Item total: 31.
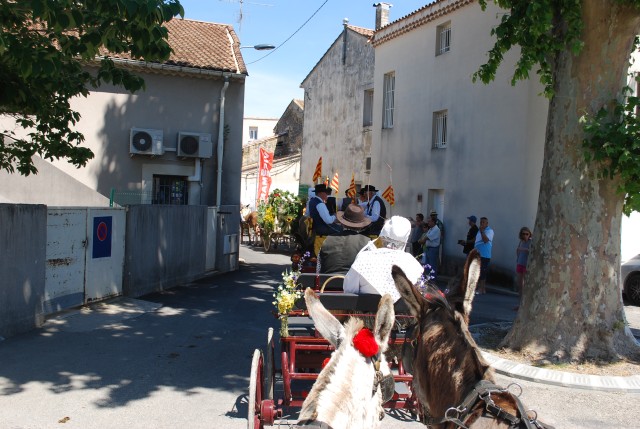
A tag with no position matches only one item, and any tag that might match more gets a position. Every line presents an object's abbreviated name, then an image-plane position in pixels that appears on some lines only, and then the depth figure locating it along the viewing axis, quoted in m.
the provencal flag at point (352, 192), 18.83
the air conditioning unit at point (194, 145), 18.30
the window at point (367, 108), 27.52
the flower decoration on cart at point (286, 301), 5.73
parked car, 14.41
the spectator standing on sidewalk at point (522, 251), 13.44
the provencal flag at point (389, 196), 20.70
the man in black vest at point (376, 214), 11.06
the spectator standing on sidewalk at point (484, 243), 14.92
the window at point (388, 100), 23.64
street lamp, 20.88
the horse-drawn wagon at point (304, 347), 4.87
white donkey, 2.37
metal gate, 10.02
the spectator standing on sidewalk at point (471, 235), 16.45
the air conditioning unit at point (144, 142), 17.97
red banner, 28.88
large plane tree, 8.38
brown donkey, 2.52
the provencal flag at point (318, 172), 22.30
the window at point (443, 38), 20.13
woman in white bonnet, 5.59
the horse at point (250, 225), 27.65
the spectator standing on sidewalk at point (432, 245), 18.05
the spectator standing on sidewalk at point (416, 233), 19.55
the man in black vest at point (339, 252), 6.91
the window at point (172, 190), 19.09
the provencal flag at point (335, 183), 24.09
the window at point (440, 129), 20.31
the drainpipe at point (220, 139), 18.75
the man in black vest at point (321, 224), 10.19
